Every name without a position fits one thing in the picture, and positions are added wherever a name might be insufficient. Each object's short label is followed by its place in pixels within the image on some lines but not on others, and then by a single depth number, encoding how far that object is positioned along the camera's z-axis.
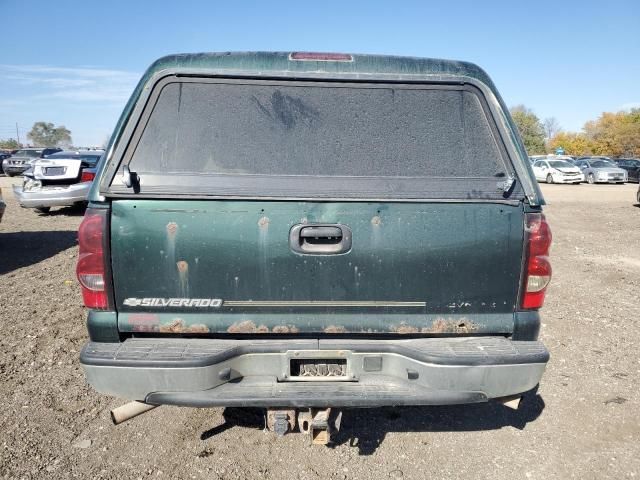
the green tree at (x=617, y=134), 67.19
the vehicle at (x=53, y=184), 11.95
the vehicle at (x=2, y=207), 8.54
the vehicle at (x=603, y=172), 29.48
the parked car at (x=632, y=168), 30.92
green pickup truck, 2.51
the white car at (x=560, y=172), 29.42
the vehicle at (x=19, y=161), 29.78
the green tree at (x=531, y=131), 76.00
